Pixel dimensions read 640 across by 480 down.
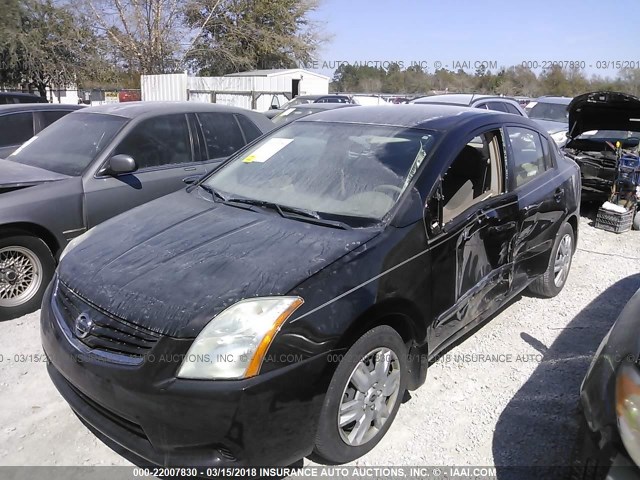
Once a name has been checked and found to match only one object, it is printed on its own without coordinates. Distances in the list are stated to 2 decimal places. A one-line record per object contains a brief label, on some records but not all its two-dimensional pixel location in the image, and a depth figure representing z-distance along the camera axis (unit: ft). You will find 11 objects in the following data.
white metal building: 73.36
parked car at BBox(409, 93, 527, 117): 31.73
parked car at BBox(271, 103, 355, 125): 40.11
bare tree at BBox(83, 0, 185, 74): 85.92
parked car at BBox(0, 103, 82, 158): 19.71
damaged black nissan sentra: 6.72
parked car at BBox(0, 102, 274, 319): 12.96
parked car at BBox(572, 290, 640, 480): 5.66
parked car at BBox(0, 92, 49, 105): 28.43
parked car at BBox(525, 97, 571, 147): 42.57
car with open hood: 22.79
